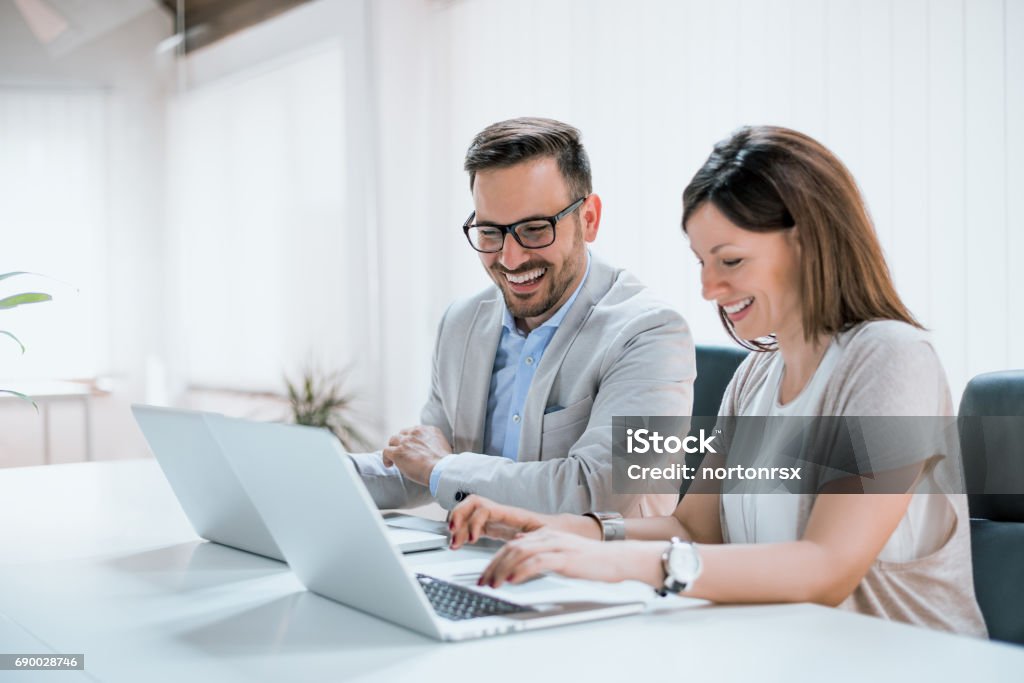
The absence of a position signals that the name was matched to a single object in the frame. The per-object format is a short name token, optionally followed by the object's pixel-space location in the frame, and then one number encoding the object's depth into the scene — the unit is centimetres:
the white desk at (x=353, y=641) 103
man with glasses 199
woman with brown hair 125
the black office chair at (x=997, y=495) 160
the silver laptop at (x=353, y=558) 113
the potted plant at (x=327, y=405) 498
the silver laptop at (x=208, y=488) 157
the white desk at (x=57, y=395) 466
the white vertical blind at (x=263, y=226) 521
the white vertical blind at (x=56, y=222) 461
